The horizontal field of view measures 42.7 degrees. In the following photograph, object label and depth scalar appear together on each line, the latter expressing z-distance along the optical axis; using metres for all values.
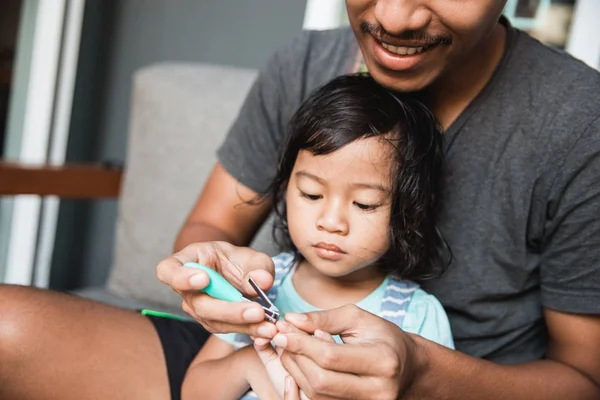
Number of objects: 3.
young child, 1.11
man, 1.10
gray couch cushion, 1.84
